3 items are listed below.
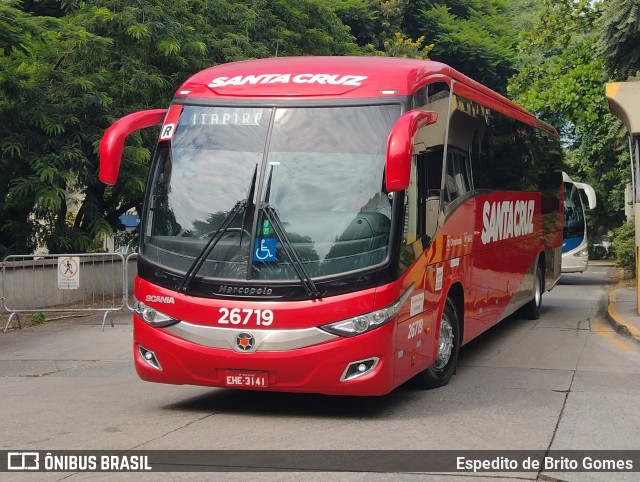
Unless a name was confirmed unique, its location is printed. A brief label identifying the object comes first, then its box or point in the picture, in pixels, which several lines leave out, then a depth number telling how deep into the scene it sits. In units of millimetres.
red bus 8148
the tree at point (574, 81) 24969
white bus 27391
